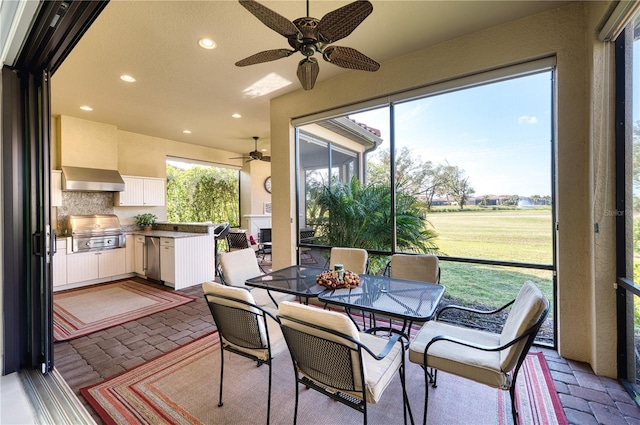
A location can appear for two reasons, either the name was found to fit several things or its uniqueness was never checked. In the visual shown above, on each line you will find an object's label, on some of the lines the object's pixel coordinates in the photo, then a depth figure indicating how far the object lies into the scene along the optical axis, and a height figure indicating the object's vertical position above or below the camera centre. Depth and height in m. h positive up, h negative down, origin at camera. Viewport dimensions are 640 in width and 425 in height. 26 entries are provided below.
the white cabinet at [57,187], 4.66 +0.44
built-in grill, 4.70 -0.36
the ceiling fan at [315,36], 1.61 +1.15
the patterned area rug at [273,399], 1.75 -1.33
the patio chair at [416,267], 2.63 -0.58
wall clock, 8.62 +0.84
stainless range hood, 4.66 +0.58
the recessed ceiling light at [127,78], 3.49 +1.73
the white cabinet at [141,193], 5.51 +0.41
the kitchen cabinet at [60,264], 4.41 -0.82
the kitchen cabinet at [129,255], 5.33 -0.84
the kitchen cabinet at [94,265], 4.61 -0.93
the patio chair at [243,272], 2.73 -0.65
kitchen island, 4.60 -0.77
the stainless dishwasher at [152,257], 4.89 -0.83
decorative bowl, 2.29 -0.60
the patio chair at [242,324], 1.68 -0.73
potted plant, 5.76 -0.17
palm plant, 3.29 -0.12
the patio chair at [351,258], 3.06 -0.56
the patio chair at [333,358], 1.30 -0.76
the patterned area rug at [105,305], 3.18 -1.31
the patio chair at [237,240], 6.02 -0.65
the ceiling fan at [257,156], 6.34 +1.29
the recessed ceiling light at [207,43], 2.77 +1.73
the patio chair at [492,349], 1.43 -0.88
